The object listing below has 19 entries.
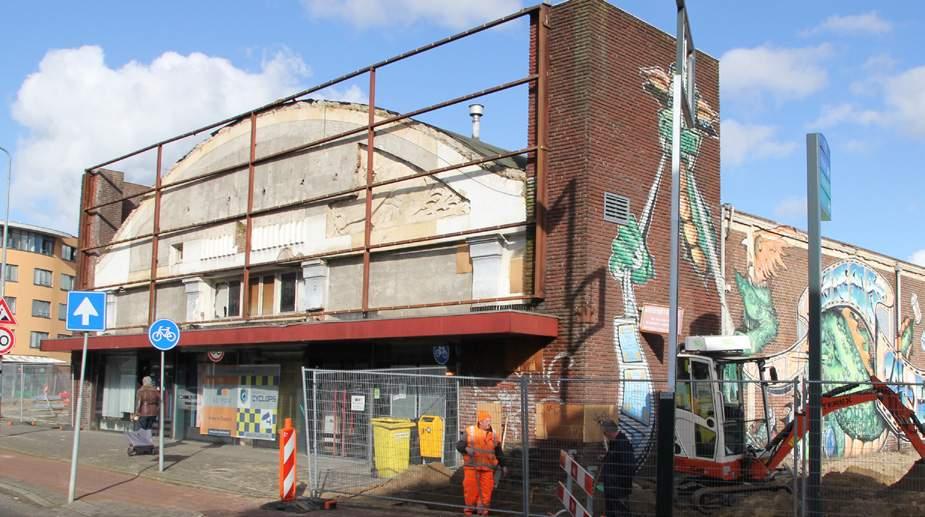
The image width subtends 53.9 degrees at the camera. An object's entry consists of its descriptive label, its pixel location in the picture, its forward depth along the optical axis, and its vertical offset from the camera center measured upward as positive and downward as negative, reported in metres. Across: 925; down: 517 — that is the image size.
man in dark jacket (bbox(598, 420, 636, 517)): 10.79 -1.30
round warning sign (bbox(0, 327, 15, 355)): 20.95 +0.24
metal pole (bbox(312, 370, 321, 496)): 13.65 -0.83
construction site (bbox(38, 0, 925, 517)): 13.63 +1.40
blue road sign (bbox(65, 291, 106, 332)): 14.22 +0.64
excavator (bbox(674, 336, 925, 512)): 12.55 -0.90
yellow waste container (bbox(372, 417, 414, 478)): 14.05 -1.31
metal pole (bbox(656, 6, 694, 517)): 9.77 +0.22
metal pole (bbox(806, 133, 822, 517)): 10.05 +0.58
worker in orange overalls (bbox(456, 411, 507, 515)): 12.34 -1.34
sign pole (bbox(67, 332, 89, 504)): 13.73 -1.78
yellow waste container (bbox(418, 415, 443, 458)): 14.70 -1.19
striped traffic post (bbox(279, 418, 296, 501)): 13.34 -1.55
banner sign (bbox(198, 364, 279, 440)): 22.31 -1.12
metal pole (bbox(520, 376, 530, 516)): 11.62 -1.00
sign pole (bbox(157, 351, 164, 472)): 17.61 -1.99
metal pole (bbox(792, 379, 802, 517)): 10.20 -0.95
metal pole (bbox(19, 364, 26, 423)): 32.37 -1.15
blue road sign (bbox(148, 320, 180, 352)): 17.01 +0.37
